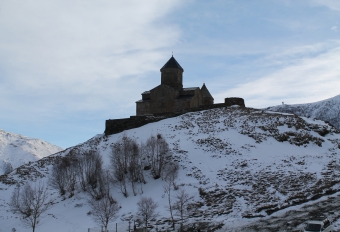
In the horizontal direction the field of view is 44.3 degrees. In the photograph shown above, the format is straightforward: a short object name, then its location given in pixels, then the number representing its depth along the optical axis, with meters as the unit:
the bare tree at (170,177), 33.47
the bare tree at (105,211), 28.71
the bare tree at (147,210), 28.30
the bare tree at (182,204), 28.82
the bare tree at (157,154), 37.81
